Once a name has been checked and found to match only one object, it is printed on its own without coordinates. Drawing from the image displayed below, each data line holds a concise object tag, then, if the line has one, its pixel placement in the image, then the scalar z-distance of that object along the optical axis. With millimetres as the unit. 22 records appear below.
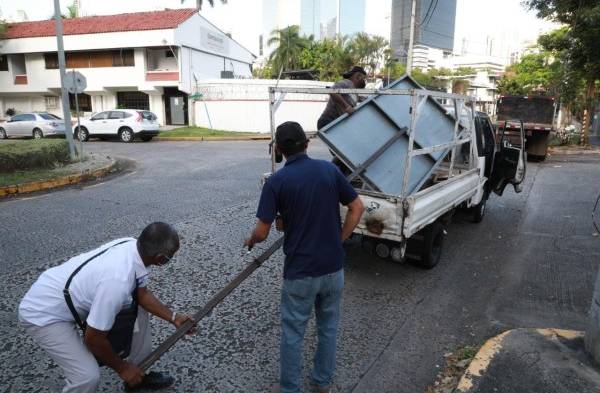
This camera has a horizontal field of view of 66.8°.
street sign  12742
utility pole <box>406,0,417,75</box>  20672
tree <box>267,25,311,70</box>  49531
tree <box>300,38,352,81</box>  47812
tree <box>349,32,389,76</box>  50469
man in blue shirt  2510
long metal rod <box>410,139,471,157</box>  4336
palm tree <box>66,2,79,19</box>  41531
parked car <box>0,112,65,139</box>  21266
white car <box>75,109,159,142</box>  19594
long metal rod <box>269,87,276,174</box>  4980
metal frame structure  4074
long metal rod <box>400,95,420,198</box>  4035
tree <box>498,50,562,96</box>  34062
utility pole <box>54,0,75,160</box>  12812
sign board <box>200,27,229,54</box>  29433
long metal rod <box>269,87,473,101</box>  4075
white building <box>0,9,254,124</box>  27125
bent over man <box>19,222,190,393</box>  2180
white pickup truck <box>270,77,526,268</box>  4207
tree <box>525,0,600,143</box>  12328
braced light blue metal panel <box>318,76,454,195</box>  4719
